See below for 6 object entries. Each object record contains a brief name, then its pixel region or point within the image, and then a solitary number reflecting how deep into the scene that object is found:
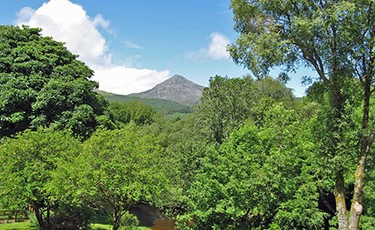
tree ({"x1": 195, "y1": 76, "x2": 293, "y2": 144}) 33.72
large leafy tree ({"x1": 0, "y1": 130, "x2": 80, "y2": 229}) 17.72
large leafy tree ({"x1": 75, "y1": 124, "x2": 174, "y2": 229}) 16.05
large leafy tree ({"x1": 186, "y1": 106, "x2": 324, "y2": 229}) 17.36
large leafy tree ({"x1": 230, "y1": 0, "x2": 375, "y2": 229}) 11.28
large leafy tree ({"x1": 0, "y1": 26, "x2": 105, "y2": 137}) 25.64
